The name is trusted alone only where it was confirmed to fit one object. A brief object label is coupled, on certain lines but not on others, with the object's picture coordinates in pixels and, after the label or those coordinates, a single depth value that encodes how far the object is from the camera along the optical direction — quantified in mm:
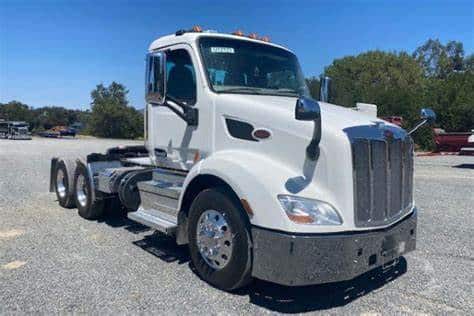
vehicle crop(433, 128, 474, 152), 22834
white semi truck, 3971
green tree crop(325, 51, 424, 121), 47656
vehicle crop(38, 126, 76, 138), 59531
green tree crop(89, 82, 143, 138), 63031
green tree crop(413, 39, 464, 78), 65125
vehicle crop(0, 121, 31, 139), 49531
